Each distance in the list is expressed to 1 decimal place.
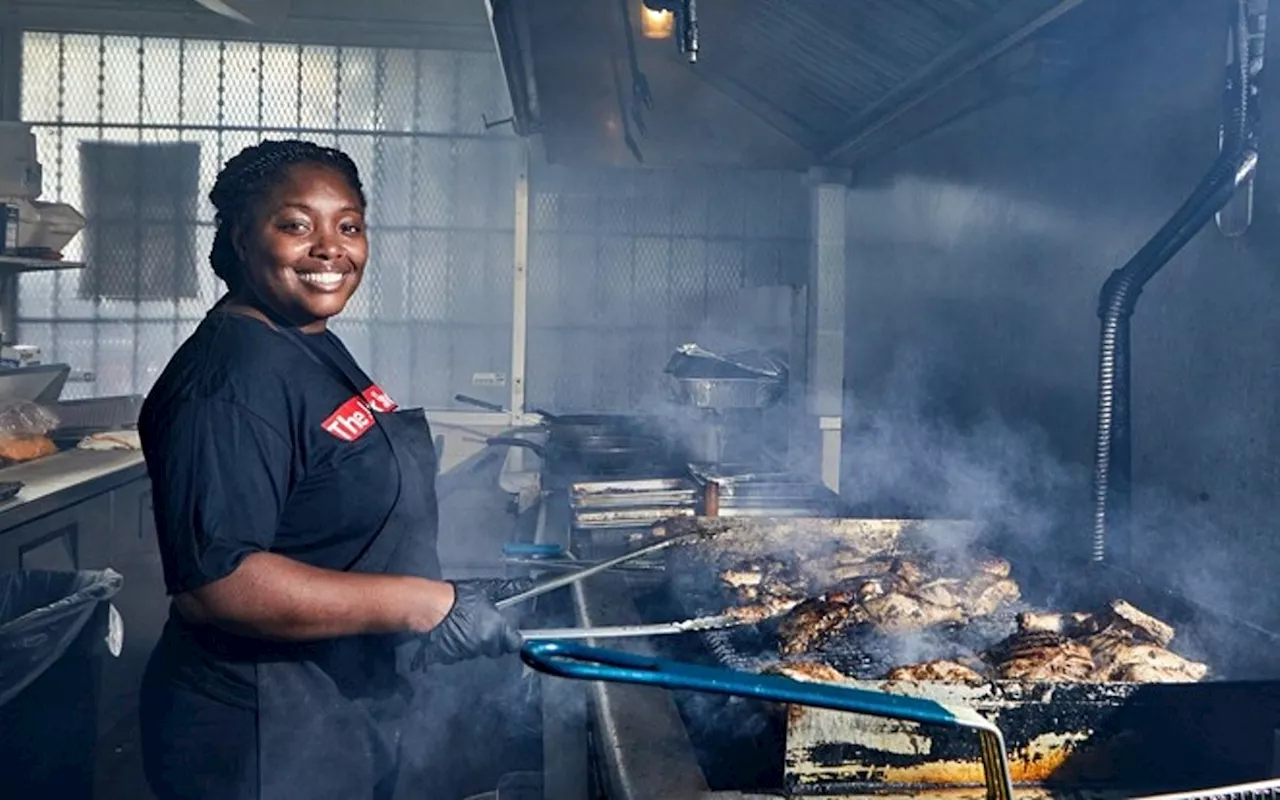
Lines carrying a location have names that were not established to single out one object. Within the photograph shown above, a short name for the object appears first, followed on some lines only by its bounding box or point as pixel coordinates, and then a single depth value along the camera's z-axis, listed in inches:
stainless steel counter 165.2
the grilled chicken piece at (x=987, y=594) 95.7
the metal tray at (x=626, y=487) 142.8
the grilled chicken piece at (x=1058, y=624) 83.0
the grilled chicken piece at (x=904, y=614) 89.6
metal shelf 259.4
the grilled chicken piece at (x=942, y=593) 93.9
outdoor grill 61.2
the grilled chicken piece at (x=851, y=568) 108.4
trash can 128.6
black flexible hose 85.5
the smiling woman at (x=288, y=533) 66.1
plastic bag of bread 213.5
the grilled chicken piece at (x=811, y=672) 69.2
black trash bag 126.9
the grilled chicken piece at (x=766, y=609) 91.8
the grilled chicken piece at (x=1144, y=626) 78.8
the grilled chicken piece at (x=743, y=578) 102.0
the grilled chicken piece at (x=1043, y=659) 72.5
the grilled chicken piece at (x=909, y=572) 100.7
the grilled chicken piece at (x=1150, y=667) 71.0
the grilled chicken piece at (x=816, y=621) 84.6
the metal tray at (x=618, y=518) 135.9
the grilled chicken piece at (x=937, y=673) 68.2
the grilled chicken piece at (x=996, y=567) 101.7
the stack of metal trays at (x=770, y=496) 144.6
